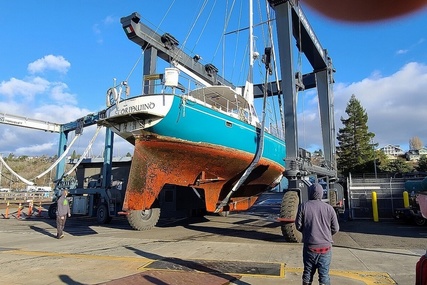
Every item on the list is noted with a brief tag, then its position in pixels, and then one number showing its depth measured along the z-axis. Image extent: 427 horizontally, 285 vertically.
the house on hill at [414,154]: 96.20
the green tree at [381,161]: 49.01
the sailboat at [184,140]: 10.53
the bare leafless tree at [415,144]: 144.25
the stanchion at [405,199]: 14.46
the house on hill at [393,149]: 135.25
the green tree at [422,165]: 44.14
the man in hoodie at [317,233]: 3.71
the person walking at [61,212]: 10.09
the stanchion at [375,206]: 14.91
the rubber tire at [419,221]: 12.57
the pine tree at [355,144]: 48.44
